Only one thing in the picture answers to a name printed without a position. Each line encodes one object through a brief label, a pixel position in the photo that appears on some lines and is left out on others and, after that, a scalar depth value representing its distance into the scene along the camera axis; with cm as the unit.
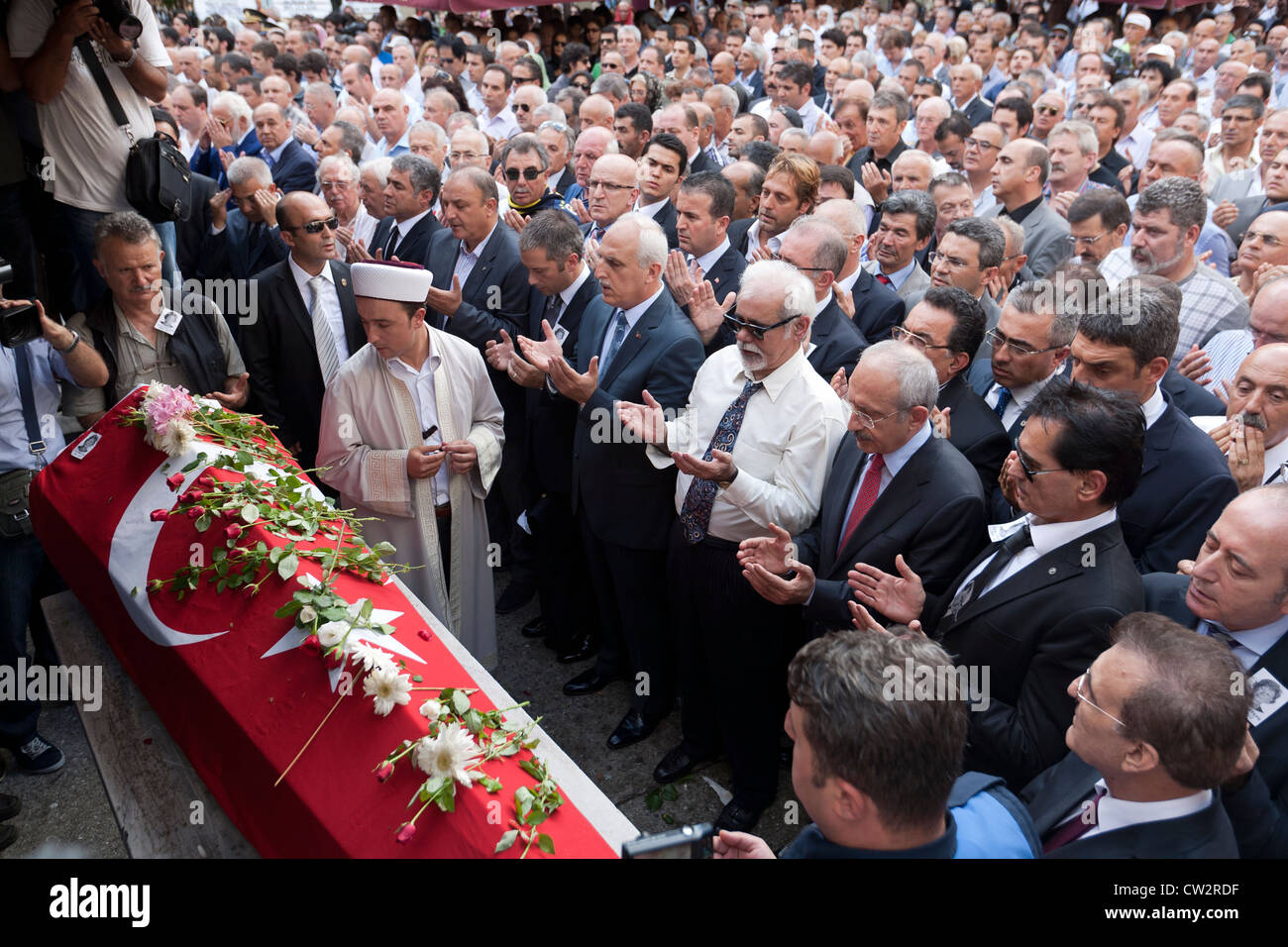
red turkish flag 232
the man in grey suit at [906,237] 536
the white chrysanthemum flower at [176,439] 355
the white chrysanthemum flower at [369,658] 259
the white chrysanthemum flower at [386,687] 252
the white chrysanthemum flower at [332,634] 272
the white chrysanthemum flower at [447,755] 228
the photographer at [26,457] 394
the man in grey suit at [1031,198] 620
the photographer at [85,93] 411
